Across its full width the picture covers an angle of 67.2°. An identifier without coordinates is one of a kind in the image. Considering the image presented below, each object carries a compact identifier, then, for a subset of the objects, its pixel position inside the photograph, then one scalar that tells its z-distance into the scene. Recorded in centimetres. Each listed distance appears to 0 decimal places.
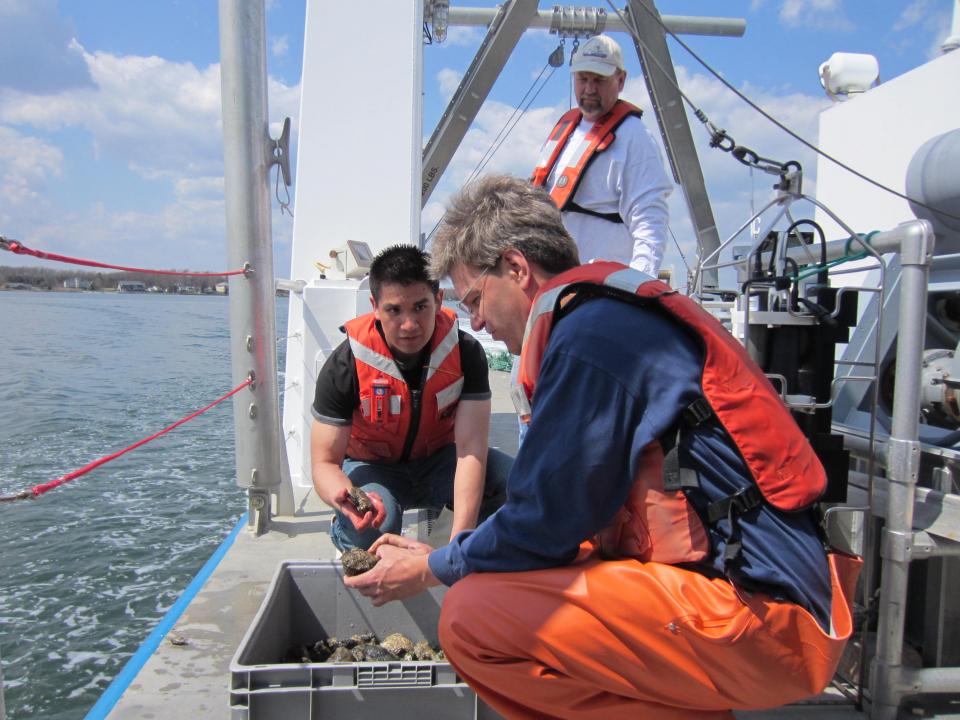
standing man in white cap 266
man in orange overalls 125
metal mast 311
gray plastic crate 154
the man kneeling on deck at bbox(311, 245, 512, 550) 231
